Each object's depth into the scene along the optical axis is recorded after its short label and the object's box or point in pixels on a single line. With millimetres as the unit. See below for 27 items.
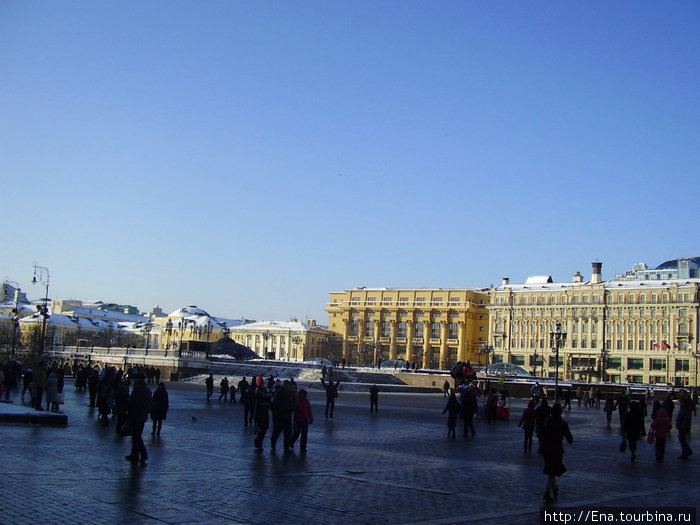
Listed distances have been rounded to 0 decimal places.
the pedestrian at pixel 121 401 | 19578
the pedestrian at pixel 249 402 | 25203
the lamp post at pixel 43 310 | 50969
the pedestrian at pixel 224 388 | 40281
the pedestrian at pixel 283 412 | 17250
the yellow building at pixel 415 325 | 126750
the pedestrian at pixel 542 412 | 19127
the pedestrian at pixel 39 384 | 25969
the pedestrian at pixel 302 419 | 17625
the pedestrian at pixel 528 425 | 20797
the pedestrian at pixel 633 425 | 19359
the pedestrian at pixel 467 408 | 24266
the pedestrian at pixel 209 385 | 40094
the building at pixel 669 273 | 104875
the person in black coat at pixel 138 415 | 14336
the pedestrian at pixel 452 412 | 24406
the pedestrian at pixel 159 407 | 20281
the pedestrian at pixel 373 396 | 36000
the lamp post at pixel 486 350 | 110188
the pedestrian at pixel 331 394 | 30625
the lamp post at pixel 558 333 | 57050
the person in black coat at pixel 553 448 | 12016
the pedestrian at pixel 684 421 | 20086
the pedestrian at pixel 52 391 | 24891
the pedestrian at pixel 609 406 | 35641
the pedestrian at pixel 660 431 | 19062
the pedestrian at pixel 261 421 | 17625
